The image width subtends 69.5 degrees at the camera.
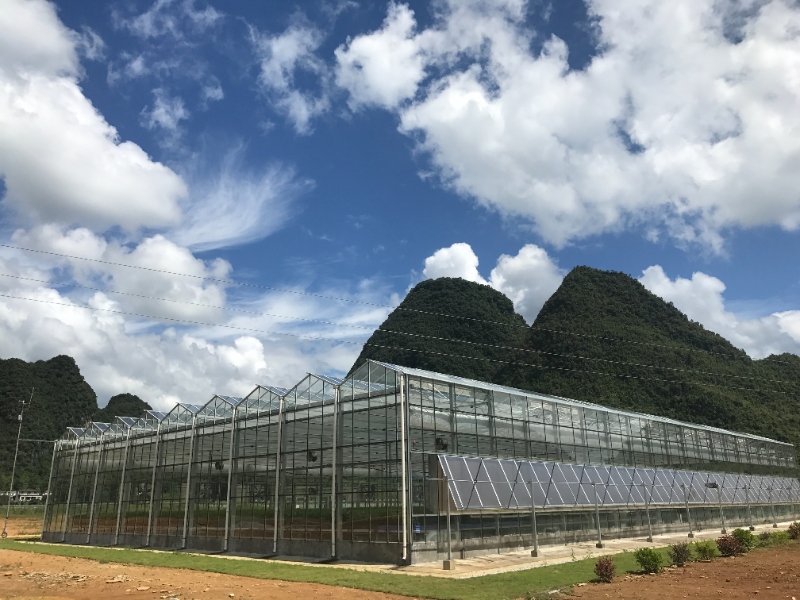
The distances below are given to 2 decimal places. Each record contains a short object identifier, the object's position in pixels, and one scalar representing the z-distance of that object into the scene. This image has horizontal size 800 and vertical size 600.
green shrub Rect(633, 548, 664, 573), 19.77
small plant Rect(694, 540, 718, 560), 23.25
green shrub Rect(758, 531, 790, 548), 27.98
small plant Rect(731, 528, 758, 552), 25.23
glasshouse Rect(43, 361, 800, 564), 26.45
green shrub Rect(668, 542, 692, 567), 21.92
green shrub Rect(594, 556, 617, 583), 18.39
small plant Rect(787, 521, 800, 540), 30.00
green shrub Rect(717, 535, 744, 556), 24.02
